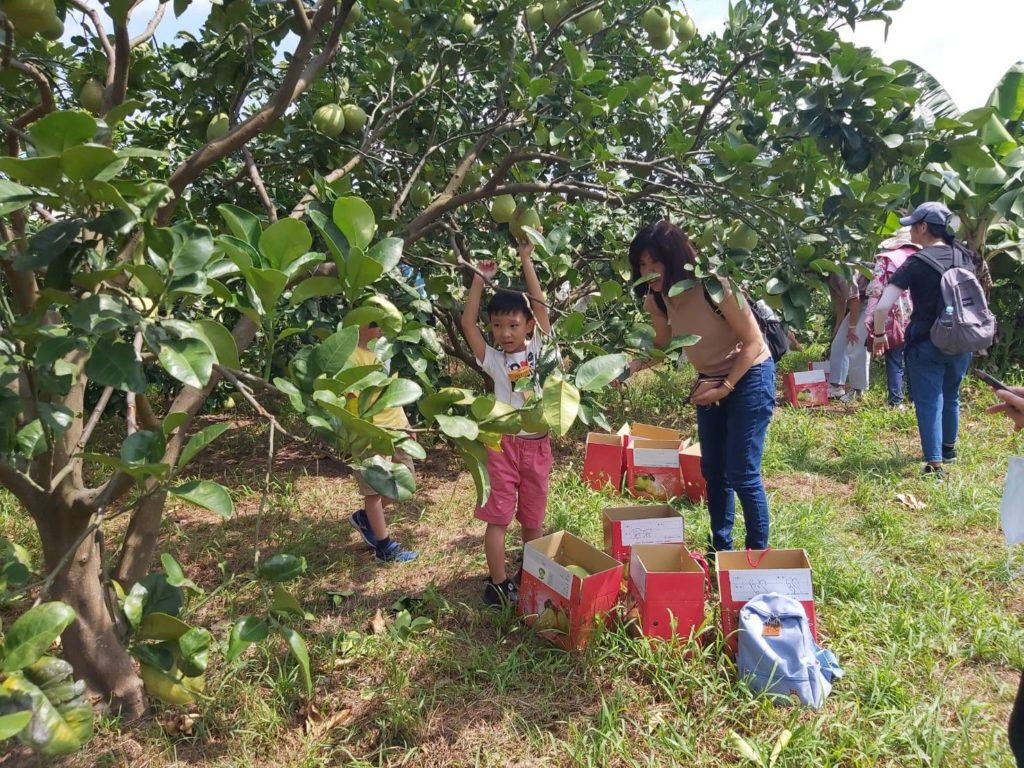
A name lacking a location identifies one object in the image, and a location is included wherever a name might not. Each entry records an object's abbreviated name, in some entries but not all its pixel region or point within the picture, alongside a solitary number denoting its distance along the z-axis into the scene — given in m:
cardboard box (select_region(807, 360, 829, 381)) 5.19
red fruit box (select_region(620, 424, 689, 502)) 3.21
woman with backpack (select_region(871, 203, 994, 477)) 3.07
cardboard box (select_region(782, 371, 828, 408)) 4.89
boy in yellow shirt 2.59
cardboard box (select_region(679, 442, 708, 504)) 3.24
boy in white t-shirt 2.19
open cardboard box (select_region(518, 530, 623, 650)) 1.98
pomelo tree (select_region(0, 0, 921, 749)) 0.90
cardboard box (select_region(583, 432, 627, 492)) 3.32
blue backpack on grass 1.80
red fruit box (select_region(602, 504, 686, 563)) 2.29
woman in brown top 2.04
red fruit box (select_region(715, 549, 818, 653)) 1.92
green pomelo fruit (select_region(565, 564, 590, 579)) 2.14
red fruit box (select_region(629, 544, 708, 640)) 1.95
